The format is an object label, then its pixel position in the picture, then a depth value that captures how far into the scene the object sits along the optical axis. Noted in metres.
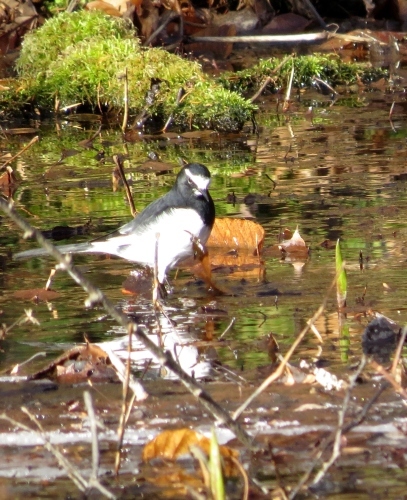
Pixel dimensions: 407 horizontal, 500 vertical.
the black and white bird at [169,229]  10.89
